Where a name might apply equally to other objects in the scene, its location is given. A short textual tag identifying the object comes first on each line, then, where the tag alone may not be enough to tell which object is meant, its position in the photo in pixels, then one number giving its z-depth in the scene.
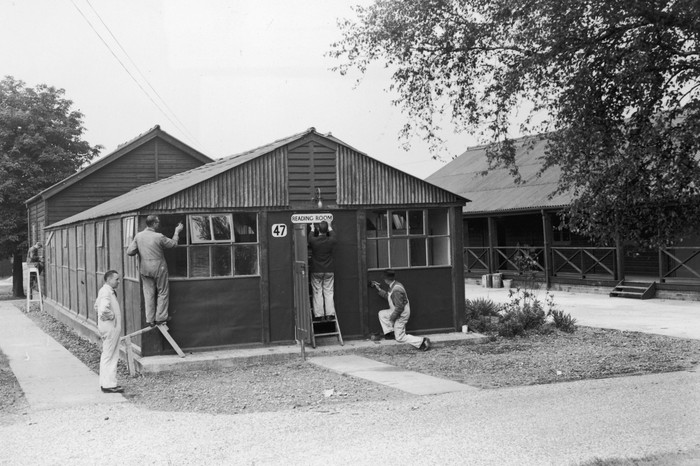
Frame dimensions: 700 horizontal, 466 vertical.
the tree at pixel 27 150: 29.97
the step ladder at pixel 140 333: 11.62
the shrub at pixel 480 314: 15.11
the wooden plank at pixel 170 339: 12.28
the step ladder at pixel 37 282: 24.34
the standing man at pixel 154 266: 12.12
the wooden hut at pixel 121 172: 25.52
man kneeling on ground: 13.49
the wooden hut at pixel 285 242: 12.80
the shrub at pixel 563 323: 15.41
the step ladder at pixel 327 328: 13.50
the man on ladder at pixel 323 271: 13.38
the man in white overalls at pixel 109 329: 10.30
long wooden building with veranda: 23.66
